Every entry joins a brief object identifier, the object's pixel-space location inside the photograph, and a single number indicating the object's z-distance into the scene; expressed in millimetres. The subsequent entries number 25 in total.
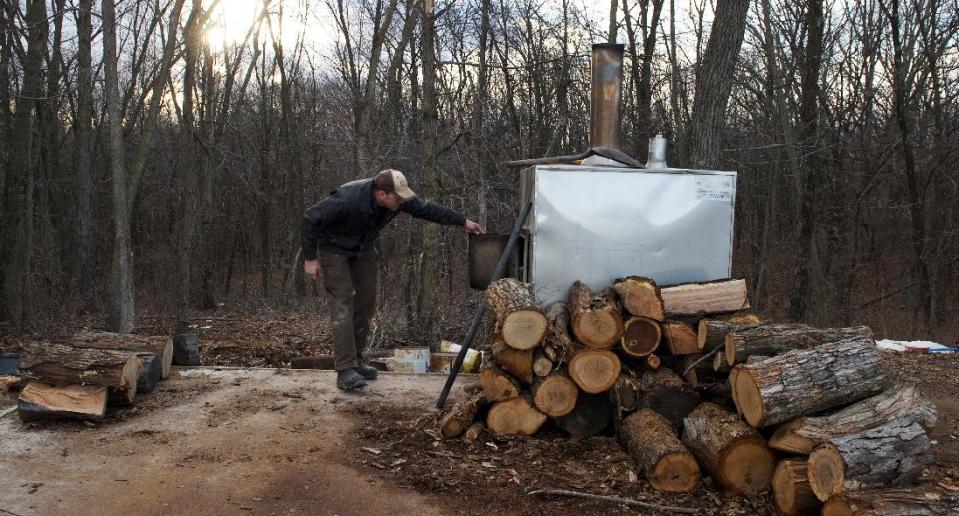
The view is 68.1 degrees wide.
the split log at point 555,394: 4332
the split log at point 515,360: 4355
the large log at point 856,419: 3357
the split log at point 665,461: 3709
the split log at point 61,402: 4438
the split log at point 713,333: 4281
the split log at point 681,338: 4410
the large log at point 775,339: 3953
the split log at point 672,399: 4309
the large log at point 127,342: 5480
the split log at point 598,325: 4305
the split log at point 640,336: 4375
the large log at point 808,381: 3525
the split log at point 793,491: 3267
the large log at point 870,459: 3080
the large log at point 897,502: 2859
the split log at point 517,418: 4406
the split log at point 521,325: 4281
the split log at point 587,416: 4477
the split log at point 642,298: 4375
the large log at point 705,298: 4645
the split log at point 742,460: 3629
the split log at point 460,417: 4375
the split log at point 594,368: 4289
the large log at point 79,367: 4613
